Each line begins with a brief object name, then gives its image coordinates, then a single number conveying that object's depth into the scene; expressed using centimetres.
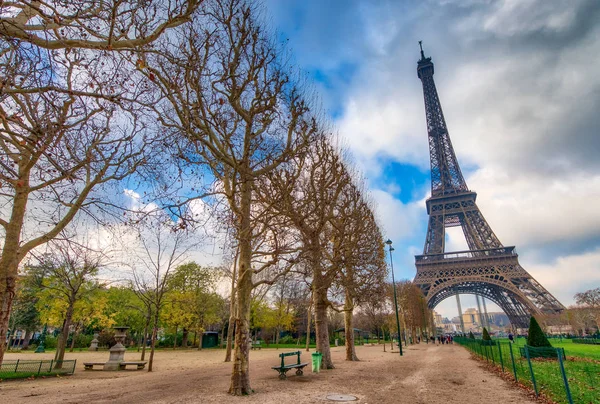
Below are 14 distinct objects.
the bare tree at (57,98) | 432
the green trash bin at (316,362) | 1485
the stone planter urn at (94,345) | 3717
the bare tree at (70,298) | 1652
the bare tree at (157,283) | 1758
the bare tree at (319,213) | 1254
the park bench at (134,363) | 1777
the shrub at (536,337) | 1650
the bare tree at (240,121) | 764
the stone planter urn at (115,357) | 1809
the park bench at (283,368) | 1307
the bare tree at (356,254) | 1606
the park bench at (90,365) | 1750
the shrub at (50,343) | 4141
